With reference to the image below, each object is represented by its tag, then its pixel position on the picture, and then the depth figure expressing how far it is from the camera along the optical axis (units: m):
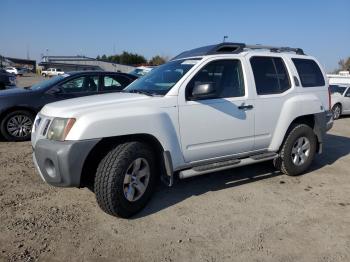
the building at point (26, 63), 91.29
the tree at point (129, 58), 88.09
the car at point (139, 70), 22.95
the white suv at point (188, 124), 3.68
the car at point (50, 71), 59.45
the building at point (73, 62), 60.73
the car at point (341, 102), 13.53
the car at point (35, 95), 7.33
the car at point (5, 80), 12.94
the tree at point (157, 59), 74.65
